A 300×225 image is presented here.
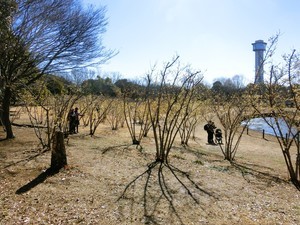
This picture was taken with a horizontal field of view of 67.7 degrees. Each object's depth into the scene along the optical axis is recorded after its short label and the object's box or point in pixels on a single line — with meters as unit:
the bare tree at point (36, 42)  8.95
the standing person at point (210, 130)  13.19
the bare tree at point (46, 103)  7.68
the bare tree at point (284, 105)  6.66
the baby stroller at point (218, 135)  12.75
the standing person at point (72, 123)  12.16
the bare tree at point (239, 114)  8.60
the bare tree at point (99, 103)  15.27
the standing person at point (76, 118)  12.46
